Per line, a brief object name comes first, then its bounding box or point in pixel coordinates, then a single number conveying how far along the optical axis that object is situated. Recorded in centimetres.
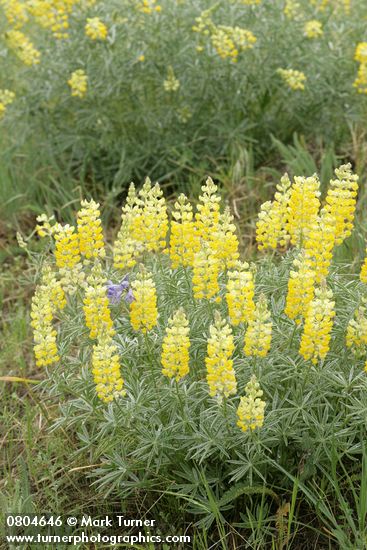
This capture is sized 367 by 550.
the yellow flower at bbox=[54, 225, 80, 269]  295
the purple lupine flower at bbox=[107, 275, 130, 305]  313
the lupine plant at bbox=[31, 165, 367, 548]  267
